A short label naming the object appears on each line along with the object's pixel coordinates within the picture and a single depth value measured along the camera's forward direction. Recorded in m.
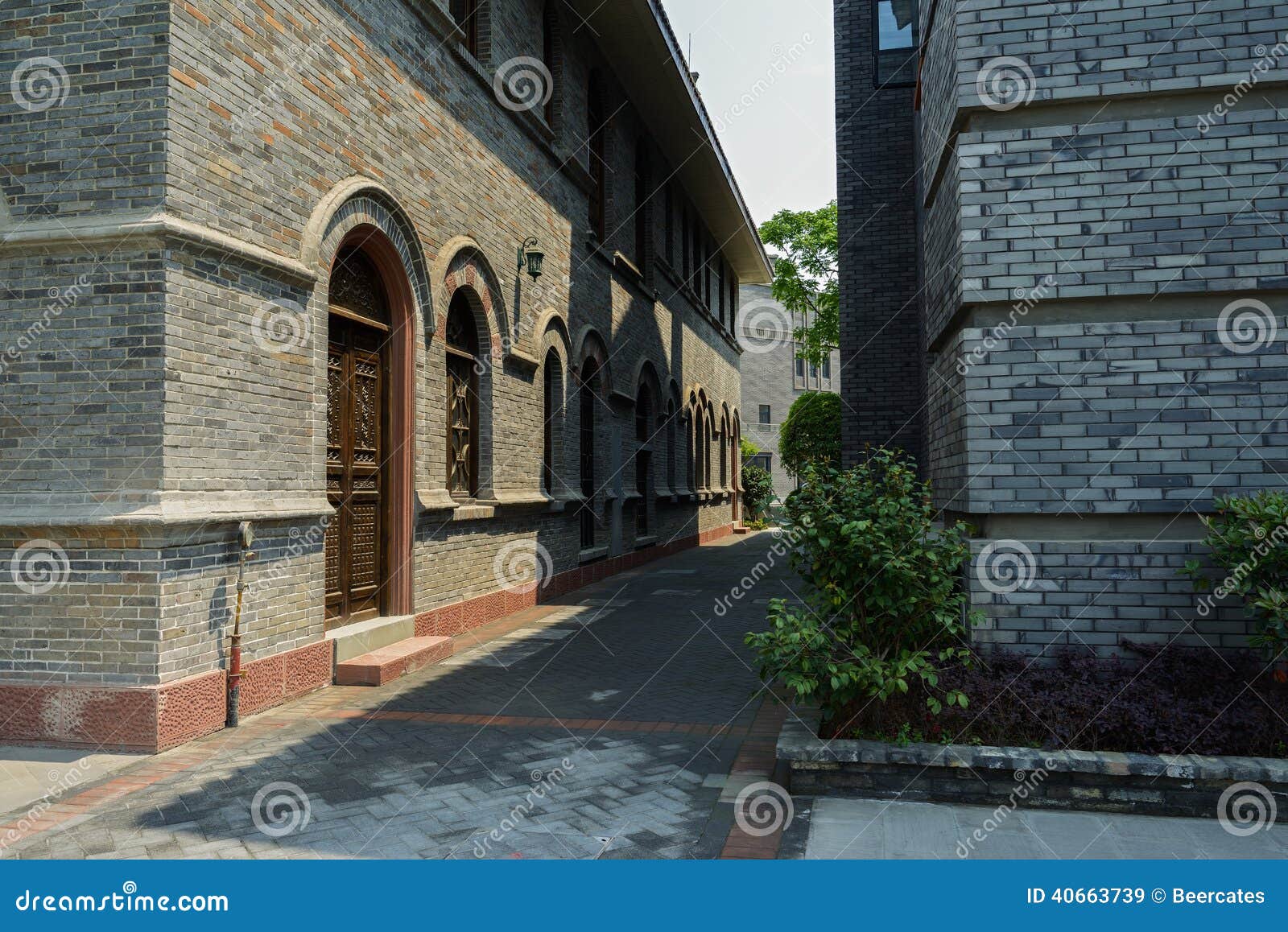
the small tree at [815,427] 17.47
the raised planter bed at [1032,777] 4.31
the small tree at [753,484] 35.88
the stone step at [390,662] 7.70
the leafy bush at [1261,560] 4.54
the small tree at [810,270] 24.98
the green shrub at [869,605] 4.92
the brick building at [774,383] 50.72
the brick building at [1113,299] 5.27
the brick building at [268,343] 5.88
